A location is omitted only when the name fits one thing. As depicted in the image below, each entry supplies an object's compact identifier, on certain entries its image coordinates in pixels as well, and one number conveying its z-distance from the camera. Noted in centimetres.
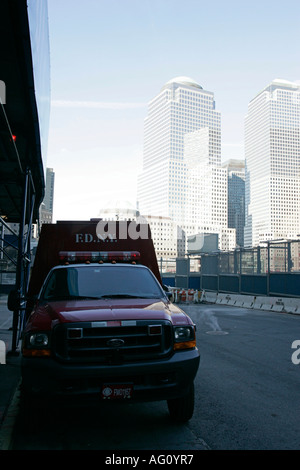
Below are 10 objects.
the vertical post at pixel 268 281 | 2145
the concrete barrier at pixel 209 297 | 2633
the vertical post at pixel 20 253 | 928
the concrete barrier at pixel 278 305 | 1965
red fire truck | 401
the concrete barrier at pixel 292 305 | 1861
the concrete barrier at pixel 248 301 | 2220
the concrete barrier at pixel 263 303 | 2073
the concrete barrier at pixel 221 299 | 2509
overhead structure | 505
